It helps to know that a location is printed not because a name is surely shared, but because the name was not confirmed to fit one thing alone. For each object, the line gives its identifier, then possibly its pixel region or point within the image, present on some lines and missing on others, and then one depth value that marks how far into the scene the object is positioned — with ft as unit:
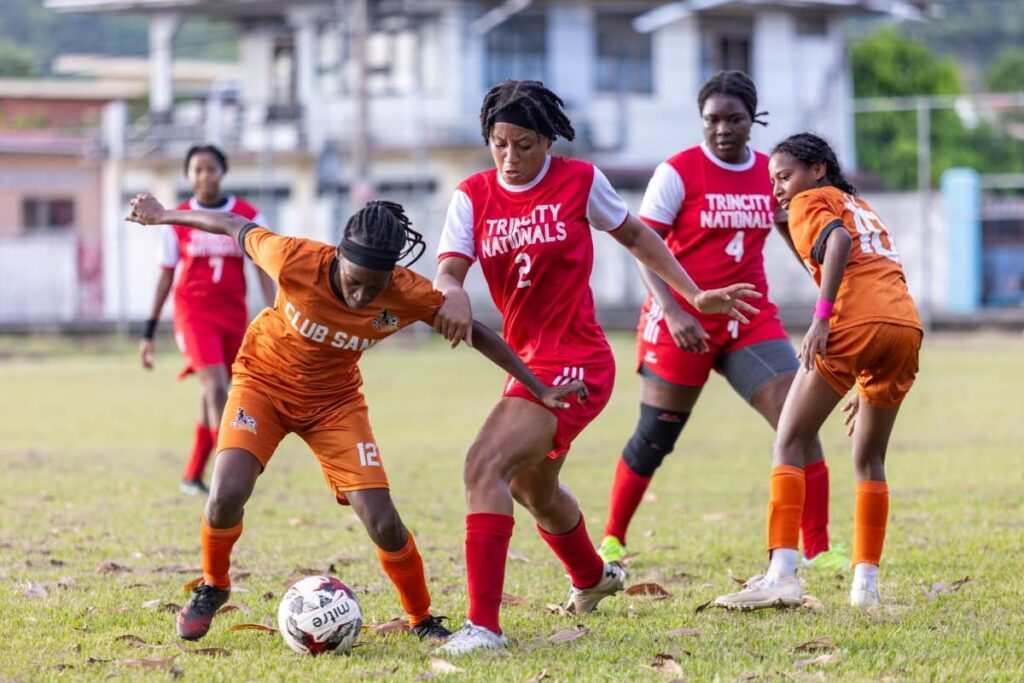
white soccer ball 34.81
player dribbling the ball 35.81
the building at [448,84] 224.12
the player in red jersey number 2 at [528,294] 35.63
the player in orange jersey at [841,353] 38.70
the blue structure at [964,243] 182.50
